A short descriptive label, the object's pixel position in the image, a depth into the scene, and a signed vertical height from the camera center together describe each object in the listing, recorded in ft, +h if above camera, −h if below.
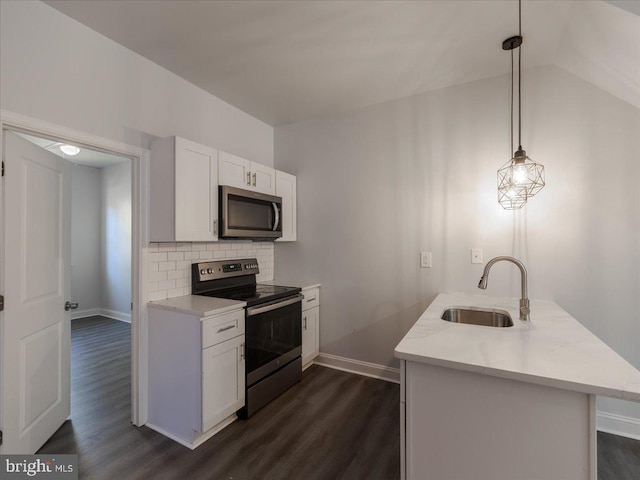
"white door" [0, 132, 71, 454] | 5.49 -1.15
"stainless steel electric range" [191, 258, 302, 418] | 7.61 -2.32
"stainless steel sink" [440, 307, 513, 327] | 6.48 -1.69
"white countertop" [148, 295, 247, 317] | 6.45 -1.49
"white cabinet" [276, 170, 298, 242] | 10.38 +1.27
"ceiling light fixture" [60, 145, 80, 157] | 11.51 +3.49
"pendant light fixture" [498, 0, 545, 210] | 5.35 +1.26
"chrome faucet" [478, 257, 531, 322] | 5.49 -0.83
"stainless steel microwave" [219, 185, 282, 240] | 8.04 +0.75
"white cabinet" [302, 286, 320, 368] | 9.78 -2.83
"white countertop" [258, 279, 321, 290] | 10.09 -1.52
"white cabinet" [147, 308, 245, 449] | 6.40 -2.97
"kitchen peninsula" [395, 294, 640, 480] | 3.40 -2.00
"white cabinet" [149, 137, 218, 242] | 6.95 +1.17
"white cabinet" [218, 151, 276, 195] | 8.29 +1.96
